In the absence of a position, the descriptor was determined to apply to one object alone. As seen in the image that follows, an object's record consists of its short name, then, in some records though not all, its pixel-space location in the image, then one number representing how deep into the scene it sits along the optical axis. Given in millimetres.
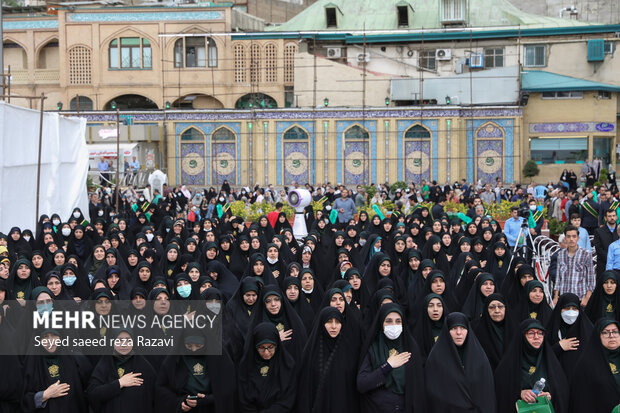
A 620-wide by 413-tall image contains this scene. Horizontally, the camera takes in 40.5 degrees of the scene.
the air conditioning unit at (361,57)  30159
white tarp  13375
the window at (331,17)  31766
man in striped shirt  8273
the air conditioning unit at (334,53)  30438
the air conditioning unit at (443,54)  29606
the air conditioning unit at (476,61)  28844
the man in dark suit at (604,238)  9539
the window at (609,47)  28953
